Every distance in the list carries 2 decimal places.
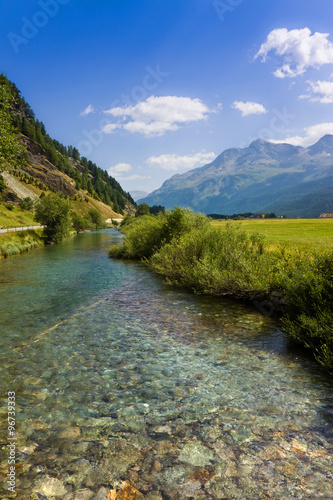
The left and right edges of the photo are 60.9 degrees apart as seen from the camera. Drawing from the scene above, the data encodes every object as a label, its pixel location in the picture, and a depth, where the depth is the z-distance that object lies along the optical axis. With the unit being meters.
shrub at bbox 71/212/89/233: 116.95
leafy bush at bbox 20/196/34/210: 109.45
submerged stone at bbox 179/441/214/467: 4.83
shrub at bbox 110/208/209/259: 27.41
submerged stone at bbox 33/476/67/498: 4.21
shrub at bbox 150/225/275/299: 14.28
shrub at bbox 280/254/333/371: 8.05
